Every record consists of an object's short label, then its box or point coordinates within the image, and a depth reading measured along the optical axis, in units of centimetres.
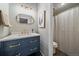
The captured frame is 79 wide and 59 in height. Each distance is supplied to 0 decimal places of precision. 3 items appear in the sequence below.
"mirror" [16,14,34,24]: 149
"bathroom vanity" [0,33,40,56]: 140
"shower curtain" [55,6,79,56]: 162
